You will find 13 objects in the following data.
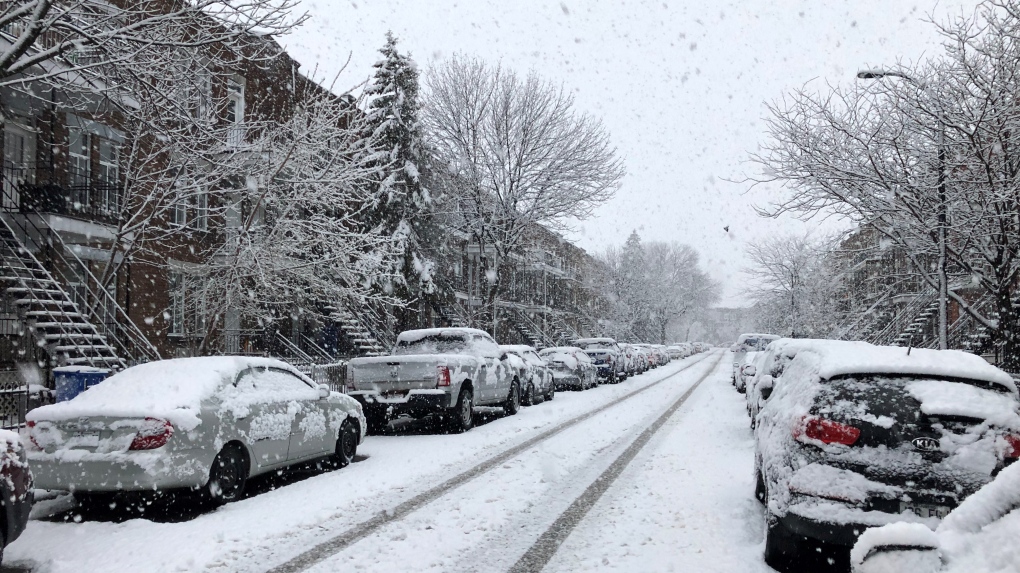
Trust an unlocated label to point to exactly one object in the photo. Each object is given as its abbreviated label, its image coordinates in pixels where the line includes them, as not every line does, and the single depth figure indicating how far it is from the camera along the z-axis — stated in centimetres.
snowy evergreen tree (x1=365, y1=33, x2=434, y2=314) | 2969
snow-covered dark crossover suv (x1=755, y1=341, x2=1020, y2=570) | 484
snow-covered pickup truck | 1277
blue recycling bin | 1106
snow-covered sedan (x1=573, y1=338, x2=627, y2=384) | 2972
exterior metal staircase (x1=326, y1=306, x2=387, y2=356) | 2608
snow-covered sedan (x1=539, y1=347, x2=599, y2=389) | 2486
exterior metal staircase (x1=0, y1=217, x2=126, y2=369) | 1375
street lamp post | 1505
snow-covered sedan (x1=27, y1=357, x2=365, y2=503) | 675
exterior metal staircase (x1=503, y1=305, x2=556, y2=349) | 4403
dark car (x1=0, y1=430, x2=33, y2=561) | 508
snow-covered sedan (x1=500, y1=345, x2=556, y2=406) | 1861
